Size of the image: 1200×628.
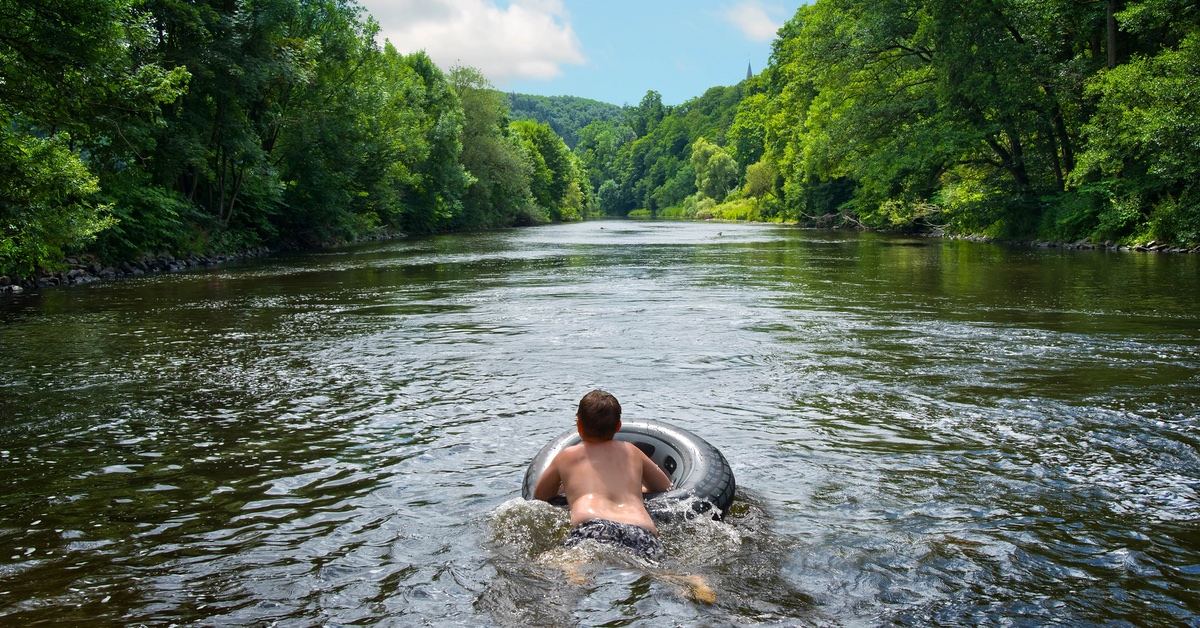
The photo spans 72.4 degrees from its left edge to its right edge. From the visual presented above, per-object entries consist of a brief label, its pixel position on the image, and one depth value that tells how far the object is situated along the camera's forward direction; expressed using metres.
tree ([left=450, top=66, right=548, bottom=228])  65.31
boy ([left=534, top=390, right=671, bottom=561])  4.54
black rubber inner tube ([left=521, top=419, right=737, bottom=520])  4.91
